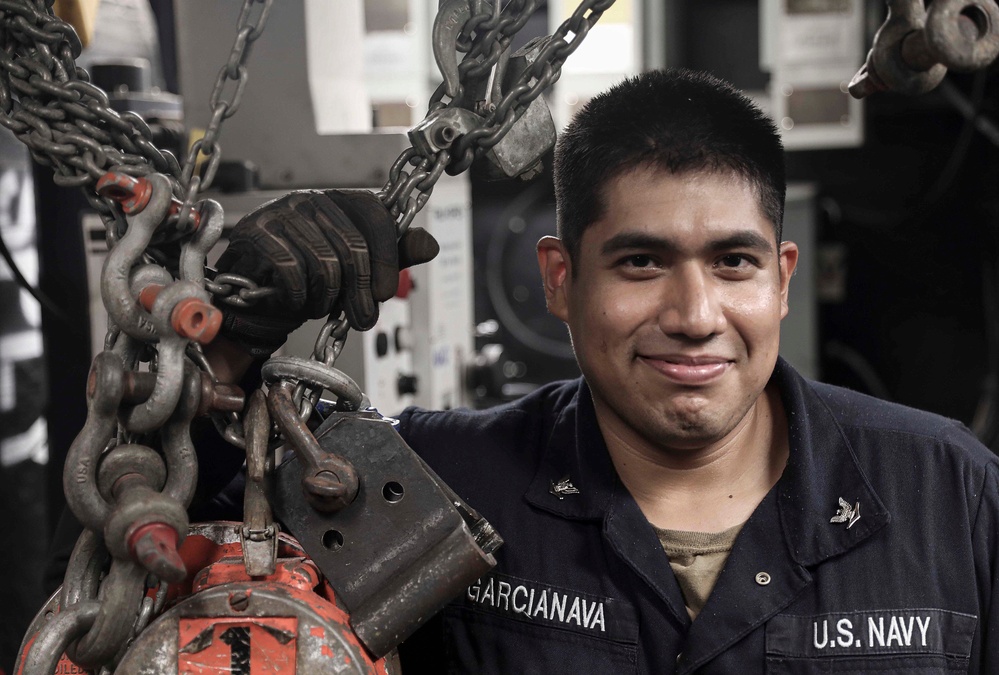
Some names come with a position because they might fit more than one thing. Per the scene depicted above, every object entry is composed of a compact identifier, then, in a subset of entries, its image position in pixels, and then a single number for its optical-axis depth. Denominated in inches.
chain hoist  34.3
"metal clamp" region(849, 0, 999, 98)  35.7
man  48.6
